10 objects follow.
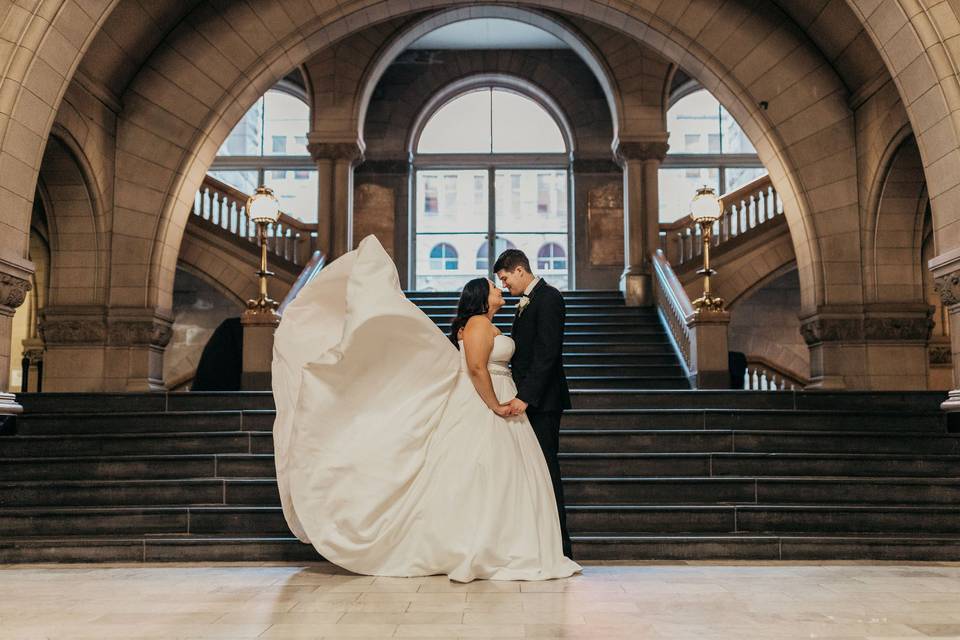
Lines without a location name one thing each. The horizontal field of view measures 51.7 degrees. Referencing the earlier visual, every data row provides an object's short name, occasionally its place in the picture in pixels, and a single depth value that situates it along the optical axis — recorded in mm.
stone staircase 6477
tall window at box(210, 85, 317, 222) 20641
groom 5887
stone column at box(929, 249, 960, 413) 8250
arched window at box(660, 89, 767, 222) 20625
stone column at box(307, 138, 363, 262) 16234
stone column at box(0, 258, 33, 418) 8344
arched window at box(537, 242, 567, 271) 20297
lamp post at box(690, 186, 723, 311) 11555
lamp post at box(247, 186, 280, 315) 11391
